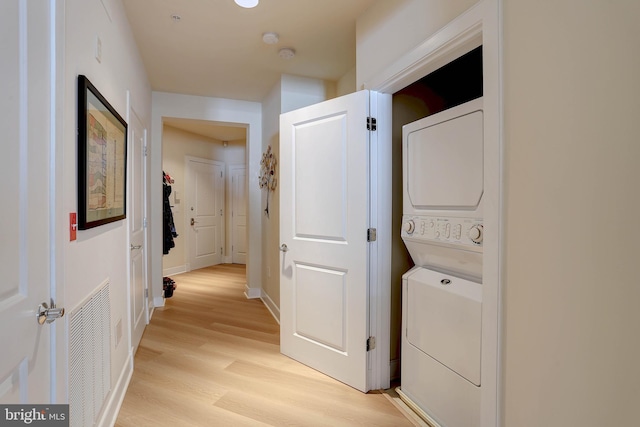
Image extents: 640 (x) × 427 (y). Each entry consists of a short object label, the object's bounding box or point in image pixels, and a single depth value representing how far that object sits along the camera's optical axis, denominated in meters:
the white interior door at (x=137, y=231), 2.38
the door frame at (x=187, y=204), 5.77
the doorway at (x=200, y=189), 5.53
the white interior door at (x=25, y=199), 0.78
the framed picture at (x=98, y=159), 1.30
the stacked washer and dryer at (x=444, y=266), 1.48
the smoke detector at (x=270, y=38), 2.45
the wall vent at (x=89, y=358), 1.24
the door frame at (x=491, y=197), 1.17
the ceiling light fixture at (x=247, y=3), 2.03
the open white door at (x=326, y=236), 2.06
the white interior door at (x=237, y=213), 6.73
